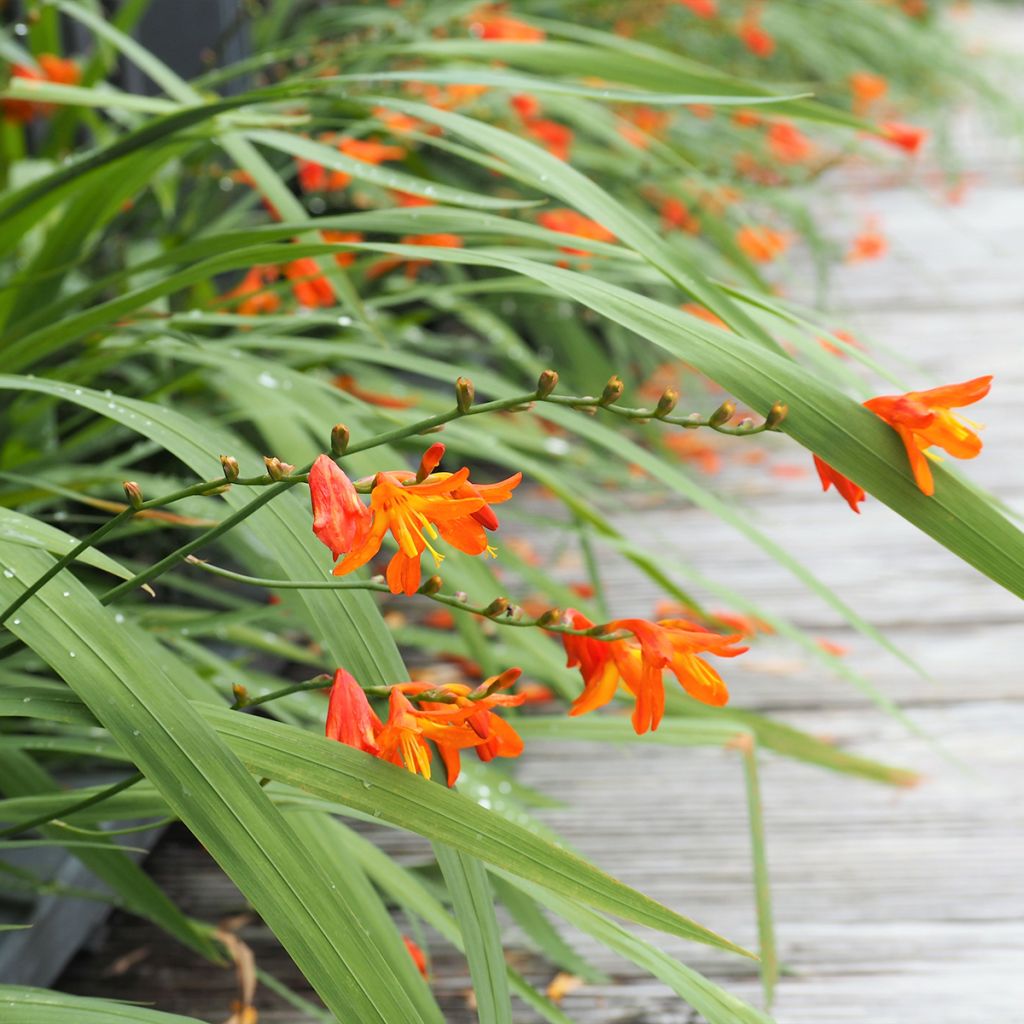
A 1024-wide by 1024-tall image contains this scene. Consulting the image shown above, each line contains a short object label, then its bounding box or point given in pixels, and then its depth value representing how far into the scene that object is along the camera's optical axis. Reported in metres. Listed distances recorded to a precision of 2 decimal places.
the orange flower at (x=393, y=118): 1.69
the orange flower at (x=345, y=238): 1.69
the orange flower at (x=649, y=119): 2.80
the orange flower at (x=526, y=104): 2.07
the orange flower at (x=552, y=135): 2.35
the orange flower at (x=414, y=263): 1.77
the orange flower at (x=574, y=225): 2.13
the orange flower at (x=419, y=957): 1.19
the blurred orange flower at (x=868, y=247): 3.18
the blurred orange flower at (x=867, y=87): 3.73
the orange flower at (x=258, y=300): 1.60
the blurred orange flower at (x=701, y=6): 2.75
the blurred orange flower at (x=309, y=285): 1.44
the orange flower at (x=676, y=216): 2.66
